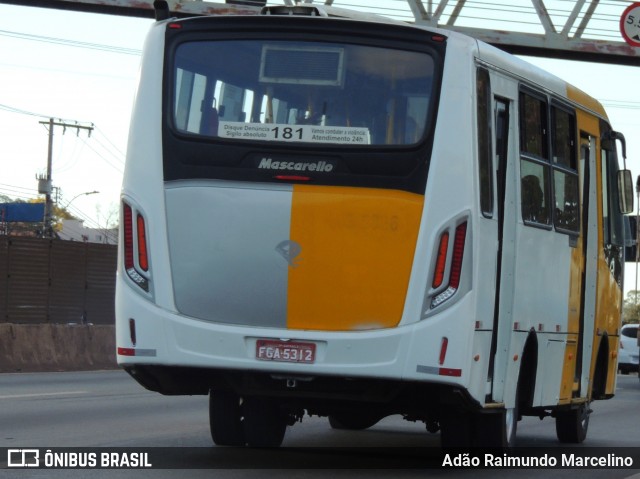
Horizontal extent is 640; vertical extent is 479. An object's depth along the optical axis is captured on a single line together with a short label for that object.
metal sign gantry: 22.97
